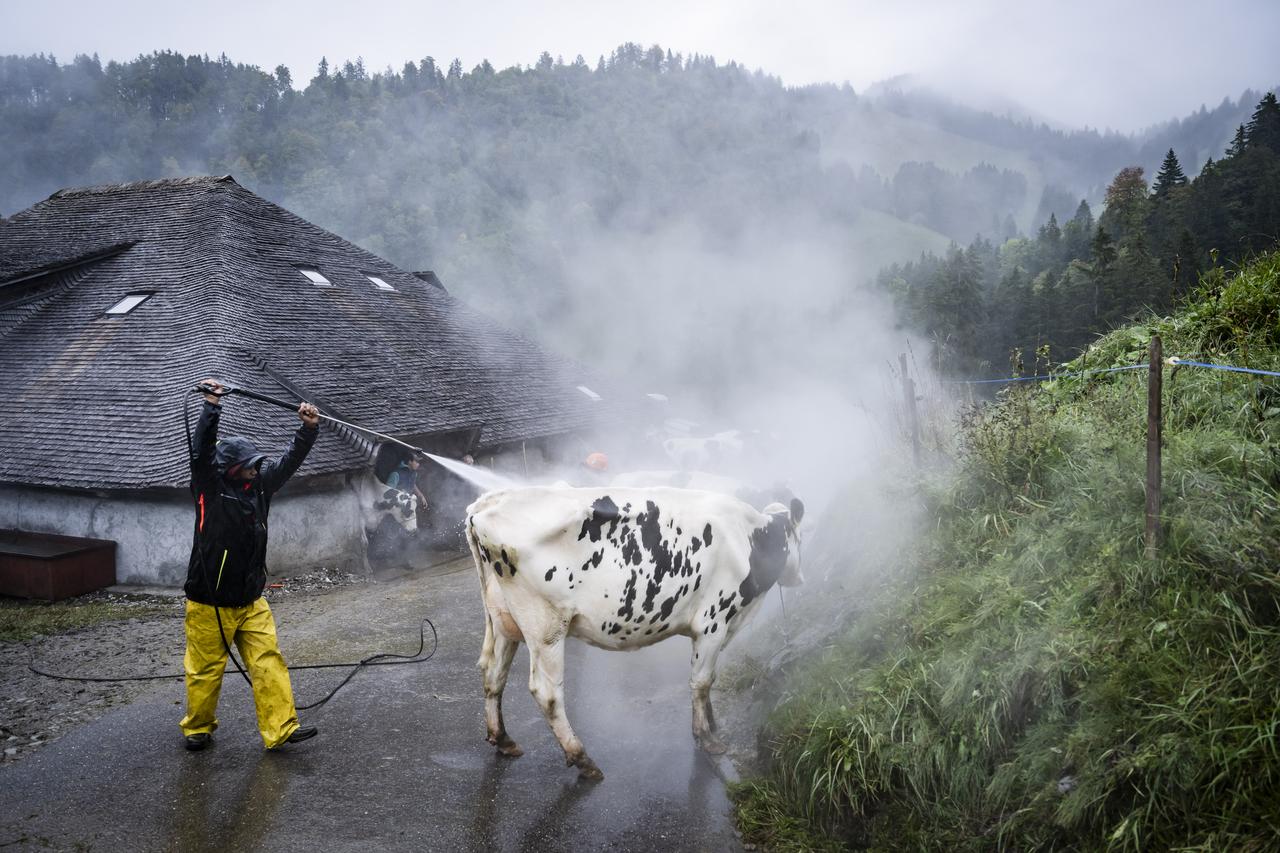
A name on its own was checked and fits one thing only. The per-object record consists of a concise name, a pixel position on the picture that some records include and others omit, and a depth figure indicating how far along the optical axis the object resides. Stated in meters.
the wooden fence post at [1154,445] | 4.20
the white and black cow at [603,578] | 5.25
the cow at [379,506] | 13.25
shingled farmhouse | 12.01
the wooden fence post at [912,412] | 7.38
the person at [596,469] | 13.20
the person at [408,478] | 13.59
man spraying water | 5.46
